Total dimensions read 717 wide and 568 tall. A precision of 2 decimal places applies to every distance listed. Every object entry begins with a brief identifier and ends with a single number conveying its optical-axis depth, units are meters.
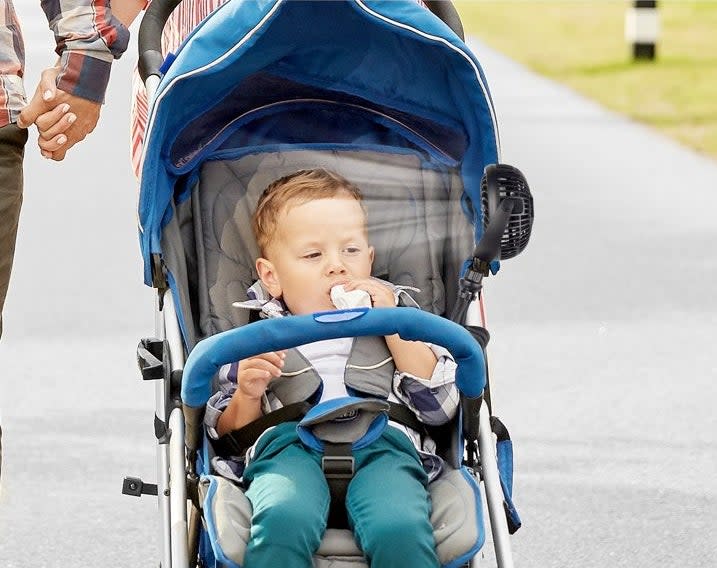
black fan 8.13
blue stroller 7.54
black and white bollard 35.17
